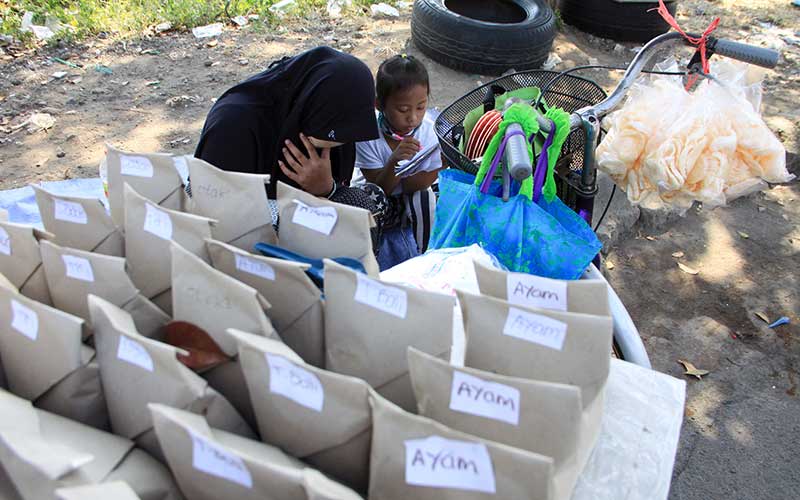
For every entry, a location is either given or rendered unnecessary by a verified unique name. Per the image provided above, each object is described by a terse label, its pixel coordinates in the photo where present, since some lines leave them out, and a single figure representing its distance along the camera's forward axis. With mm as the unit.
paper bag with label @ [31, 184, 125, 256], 1337
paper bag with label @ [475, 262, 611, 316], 1157
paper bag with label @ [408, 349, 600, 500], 942
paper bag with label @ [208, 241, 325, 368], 1180
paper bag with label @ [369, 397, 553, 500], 833
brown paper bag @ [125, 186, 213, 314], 1260
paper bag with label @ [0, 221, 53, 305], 1252
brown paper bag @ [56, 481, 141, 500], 777
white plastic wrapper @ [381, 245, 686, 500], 1142
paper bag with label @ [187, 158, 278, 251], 1397
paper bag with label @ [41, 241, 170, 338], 1151
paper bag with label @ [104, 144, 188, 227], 1467
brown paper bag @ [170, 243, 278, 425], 1080
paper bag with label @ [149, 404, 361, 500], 823
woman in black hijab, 2051
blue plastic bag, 1594
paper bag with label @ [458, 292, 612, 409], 1061
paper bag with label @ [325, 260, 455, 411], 1096
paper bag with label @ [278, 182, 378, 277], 1329
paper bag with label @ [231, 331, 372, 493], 934
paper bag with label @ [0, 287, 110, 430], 1041
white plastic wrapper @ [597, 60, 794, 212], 1506
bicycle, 1614
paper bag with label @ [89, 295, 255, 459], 966
